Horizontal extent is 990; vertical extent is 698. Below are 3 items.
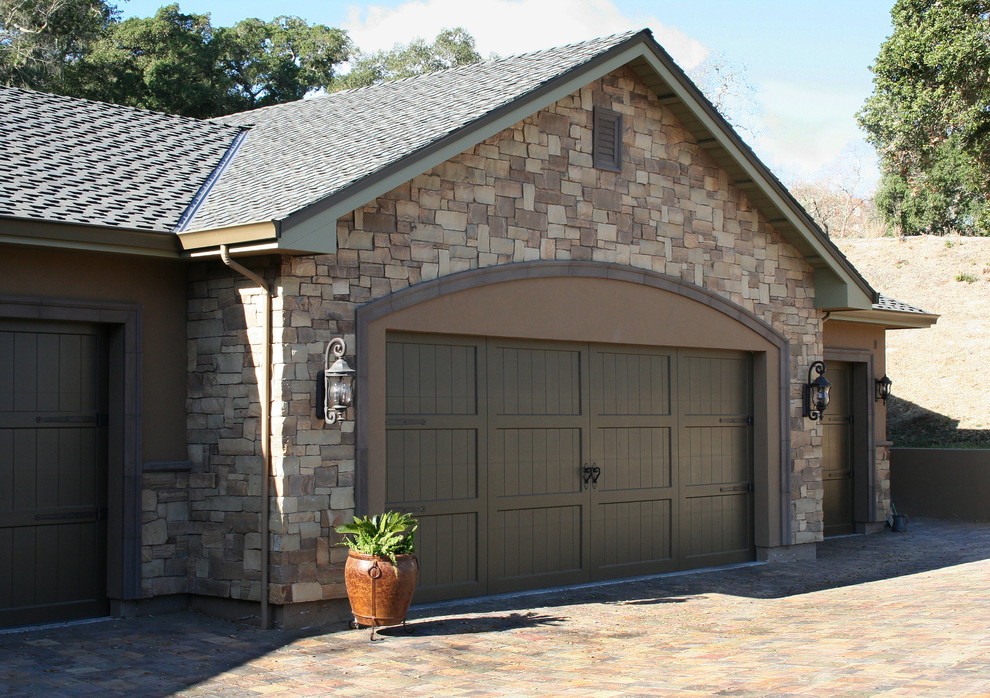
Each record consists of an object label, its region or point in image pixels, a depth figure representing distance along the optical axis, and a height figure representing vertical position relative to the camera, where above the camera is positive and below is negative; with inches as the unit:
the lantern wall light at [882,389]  638.5 +2.5
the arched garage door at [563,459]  393.7 -25.0
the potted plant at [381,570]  329.7 -51.5
